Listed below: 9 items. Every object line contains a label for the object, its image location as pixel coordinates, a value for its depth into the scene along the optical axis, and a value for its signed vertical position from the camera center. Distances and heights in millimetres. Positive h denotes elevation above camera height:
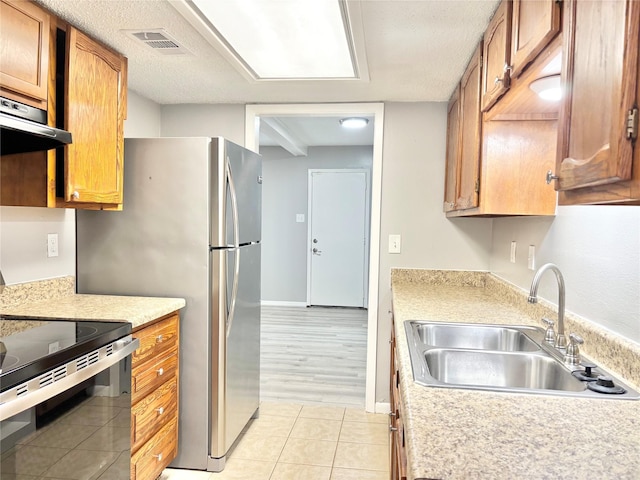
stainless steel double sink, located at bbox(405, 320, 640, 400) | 1219 -429
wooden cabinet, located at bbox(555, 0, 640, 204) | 700 +230
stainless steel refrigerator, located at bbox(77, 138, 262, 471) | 2244 -175
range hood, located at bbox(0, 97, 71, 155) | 1454 +292
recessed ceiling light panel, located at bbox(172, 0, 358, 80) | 1675 +823
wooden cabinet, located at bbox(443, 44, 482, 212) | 1917 +446
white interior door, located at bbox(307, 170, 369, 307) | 6371 -183
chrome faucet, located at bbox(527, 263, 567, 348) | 1348 -206
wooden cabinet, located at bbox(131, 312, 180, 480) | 1920 -827
